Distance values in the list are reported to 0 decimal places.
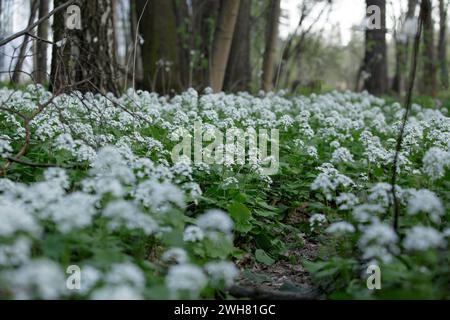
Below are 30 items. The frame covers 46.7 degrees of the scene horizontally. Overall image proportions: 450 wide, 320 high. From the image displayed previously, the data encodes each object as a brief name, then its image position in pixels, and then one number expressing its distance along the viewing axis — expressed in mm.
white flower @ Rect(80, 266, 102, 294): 2178
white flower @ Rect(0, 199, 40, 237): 2131
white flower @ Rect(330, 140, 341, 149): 4930
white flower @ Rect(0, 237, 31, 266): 2148
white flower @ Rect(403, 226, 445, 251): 2303
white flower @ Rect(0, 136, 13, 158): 3222
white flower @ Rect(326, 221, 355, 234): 2790
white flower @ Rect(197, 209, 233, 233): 2590
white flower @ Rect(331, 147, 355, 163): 4250
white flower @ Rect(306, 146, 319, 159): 4816
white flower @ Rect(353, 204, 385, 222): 2884
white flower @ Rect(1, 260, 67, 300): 1919
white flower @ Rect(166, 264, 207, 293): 2197
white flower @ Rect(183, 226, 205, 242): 2713
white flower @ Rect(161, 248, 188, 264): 2531
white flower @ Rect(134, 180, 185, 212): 2672
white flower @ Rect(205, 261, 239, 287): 2586
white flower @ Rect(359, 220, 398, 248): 2471
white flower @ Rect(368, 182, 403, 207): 3105
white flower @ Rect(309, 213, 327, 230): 3194
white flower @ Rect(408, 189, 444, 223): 2605
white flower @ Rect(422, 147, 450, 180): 3223
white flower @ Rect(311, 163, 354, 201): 3187
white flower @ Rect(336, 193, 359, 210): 3113
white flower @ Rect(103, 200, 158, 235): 2453
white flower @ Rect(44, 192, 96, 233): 2291
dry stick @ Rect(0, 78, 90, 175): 3443
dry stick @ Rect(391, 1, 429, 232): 3148
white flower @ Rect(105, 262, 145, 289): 2141
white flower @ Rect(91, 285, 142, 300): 1998
